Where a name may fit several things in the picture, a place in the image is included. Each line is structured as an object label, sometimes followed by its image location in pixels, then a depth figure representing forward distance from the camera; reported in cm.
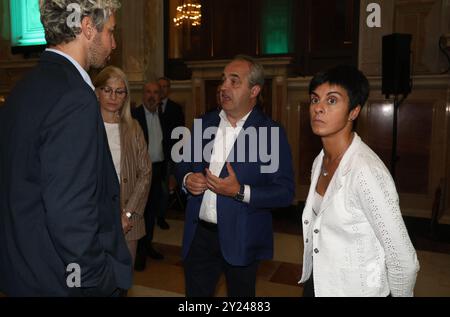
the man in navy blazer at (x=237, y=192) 197
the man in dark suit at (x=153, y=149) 377
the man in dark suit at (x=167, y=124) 466
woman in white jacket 135
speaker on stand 446
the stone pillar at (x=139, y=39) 671
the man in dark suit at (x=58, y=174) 109
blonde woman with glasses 237
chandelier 679
